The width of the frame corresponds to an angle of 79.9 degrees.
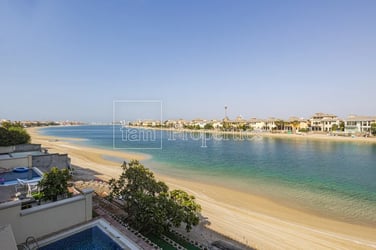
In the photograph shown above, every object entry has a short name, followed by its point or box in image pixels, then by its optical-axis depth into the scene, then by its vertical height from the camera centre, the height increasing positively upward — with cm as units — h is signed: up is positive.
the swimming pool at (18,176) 1082 -267
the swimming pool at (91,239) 652 -349
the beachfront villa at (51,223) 623 -298
